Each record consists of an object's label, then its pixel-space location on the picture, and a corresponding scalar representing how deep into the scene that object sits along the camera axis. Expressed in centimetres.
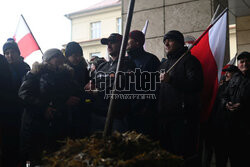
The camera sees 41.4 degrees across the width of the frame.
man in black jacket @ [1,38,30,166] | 379
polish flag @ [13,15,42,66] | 584
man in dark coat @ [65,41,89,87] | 486
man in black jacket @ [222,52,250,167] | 450
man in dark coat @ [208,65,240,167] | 482
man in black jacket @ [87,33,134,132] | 402
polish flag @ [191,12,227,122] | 423
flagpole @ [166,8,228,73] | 382
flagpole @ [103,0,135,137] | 231
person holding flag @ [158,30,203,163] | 377
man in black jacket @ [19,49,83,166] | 400
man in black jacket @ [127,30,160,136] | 407
